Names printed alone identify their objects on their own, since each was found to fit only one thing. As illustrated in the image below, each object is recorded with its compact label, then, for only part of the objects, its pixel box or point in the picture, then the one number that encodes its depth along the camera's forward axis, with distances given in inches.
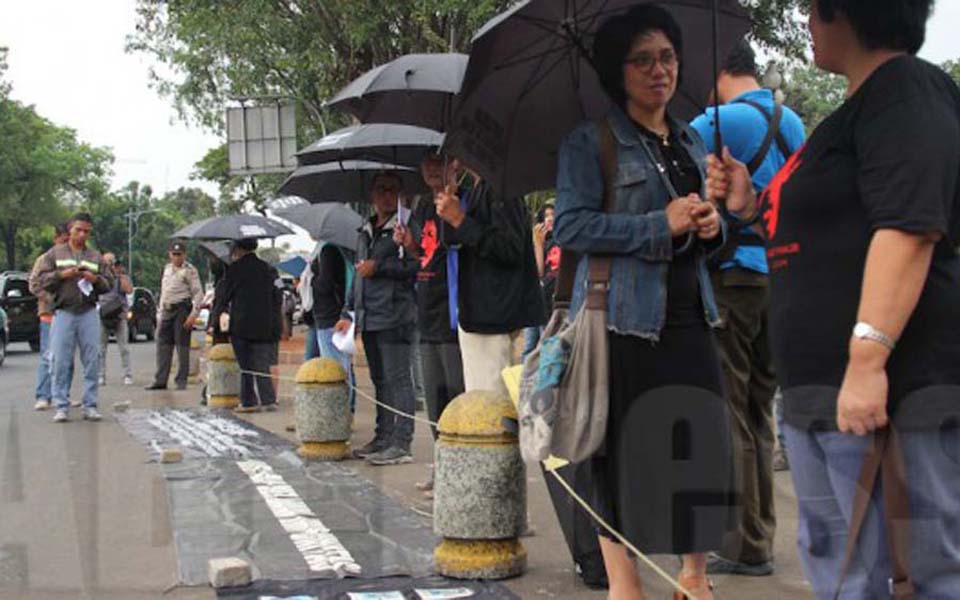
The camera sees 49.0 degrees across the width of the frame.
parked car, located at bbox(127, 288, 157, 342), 1322.6
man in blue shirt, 173.9
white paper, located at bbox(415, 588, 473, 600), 172.6
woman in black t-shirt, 91.4
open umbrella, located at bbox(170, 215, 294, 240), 441.1
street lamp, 3244.8
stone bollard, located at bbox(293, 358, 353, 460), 307.6
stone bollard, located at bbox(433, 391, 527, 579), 181.6
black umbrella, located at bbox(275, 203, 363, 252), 362.0
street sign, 864.9
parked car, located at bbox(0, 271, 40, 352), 983.6
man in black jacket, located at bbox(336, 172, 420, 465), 293.6
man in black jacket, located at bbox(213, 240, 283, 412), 438.3
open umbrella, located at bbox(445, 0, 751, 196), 147.5
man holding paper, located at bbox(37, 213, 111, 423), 415.5
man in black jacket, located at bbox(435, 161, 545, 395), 213.9
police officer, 573.6
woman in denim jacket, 133.0
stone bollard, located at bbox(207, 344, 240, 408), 480.4
